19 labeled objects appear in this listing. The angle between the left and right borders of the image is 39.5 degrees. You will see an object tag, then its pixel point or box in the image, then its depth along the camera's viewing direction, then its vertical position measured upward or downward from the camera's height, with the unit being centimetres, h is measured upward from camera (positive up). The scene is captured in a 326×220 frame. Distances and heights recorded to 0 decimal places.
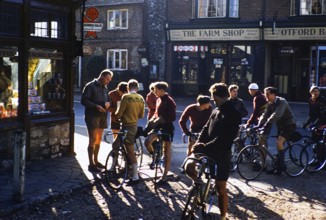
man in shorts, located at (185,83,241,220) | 584 -78
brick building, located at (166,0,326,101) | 2303 +172
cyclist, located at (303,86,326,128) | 1006 -71
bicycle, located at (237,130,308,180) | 903 -174
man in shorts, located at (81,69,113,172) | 879 -73
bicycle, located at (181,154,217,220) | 596 -144
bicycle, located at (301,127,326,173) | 980 -153
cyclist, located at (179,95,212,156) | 863 -78
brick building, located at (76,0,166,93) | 2730 +190
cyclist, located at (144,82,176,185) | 825 -79
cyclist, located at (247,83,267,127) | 990 -67
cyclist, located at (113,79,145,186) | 808 -77
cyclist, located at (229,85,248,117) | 992 -55
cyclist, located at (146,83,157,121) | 998 -64
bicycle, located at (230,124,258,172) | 966 -141
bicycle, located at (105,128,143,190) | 794 -166
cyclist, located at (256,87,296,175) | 900 -86
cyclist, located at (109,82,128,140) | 921 -56
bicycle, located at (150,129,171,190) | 837 -147
